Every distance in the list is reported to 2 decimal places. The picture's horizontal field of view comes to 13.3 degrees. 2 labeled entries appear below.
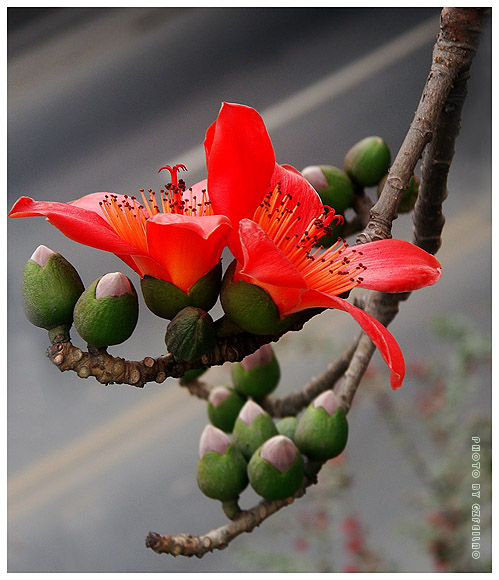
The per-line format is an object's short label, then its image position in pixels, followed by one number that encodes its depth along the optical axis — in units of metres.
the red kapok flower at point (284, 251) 1.06
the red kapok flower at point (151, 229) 1.06
